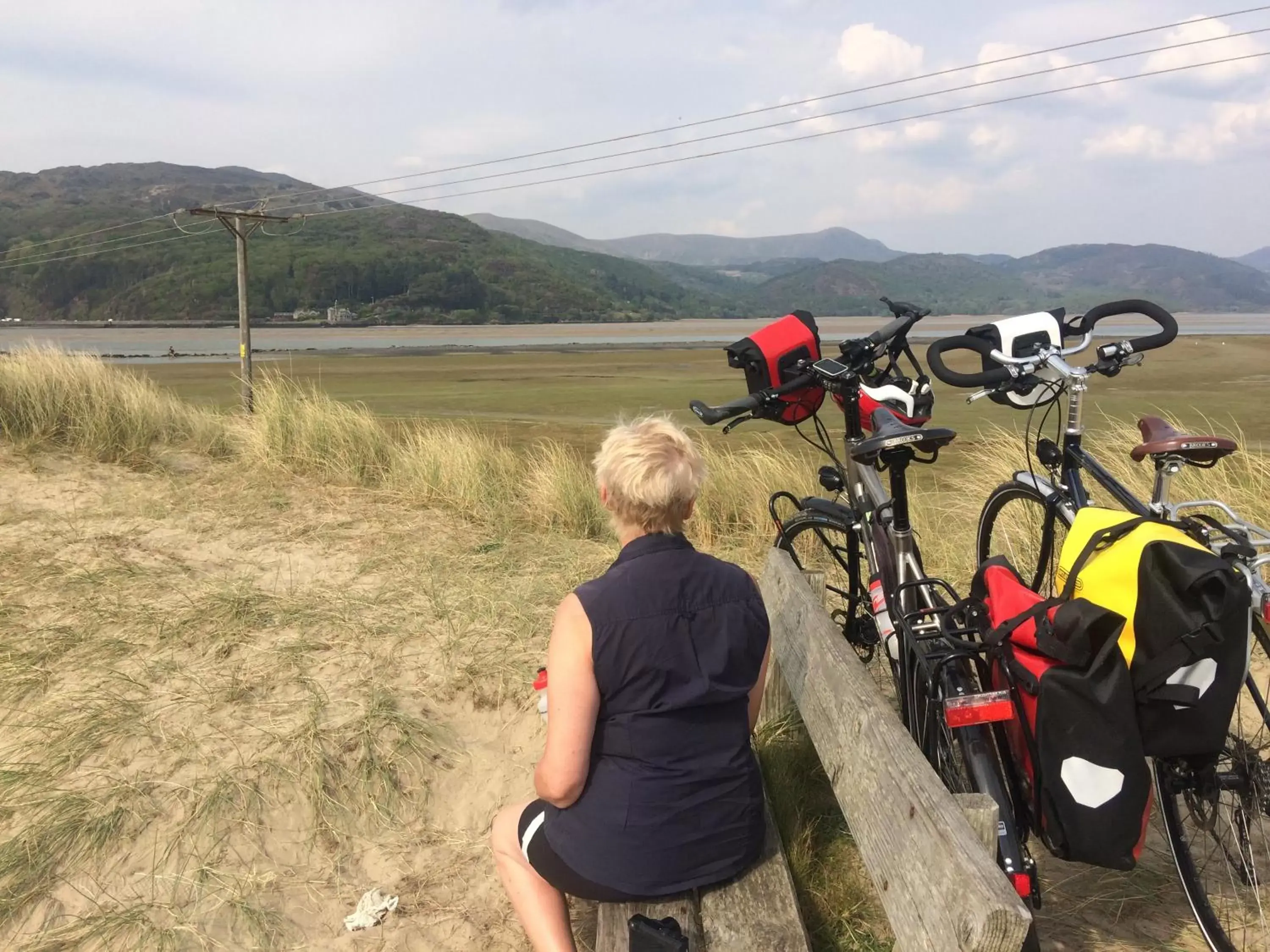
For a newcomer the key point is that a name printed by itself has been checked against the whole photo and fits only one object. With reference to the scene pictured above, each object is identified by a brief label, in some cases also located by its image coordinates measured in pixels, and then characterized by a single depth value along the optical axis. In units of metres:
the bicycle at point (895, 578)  2.08
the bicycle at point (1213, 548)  2.26
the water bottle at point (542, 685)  2.33
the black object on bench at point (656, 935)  1.89
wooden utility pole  17.28
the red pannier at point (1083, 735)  1.80
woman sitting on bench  1.98
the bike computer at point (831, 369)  2.98
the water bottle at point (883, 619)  2.79
